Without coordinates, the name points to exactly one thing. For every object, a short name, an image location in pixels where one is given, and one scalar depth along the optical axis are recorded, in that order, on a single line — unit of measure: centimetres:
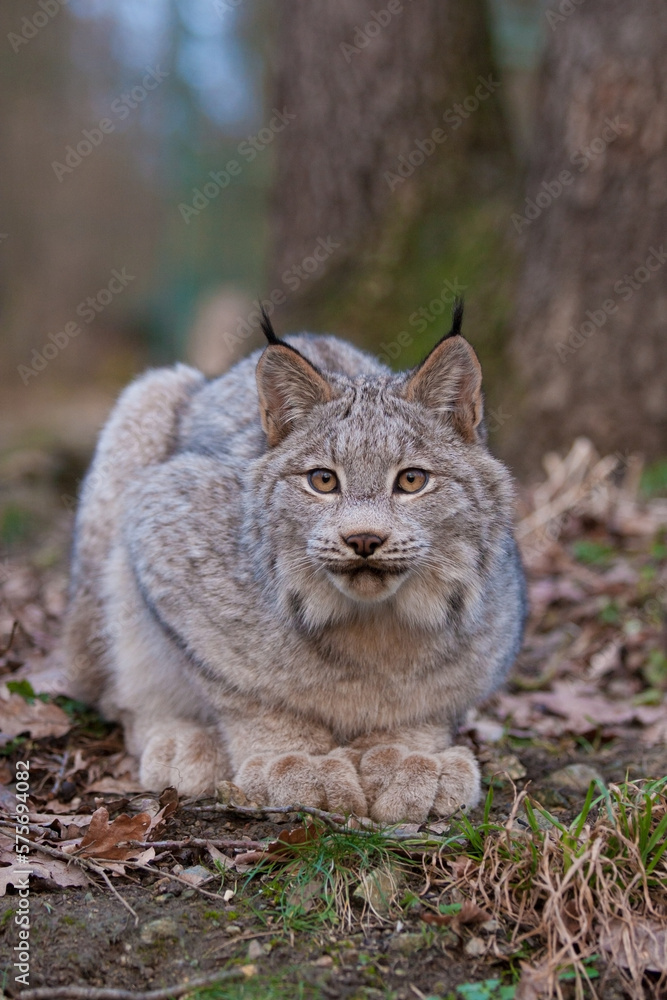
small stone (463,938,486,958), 260
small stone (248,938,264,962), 257
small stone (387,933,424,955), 261
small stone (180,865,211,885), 293
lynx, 331
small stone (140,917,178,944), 266
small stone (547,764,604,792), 375
